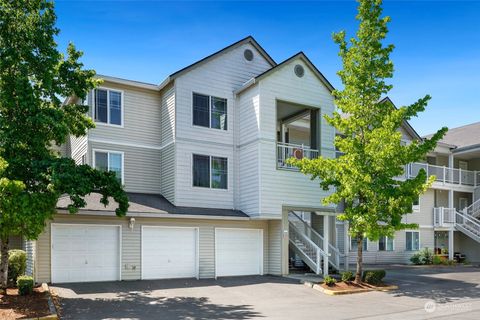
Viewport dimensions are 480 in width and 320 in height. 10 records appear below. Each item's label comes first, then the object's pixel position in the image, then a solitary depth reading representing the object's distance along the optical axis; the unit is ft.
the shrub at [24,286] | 40.06
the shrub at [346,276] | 54.24
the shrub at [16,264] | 47.47
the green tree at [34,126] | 37.91
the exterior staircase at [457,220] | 94.38
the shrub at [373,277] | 55.01
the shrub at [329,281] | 52.32
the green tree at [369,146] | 52.39
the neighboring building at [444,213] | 90.43
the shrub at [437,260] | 87.71
